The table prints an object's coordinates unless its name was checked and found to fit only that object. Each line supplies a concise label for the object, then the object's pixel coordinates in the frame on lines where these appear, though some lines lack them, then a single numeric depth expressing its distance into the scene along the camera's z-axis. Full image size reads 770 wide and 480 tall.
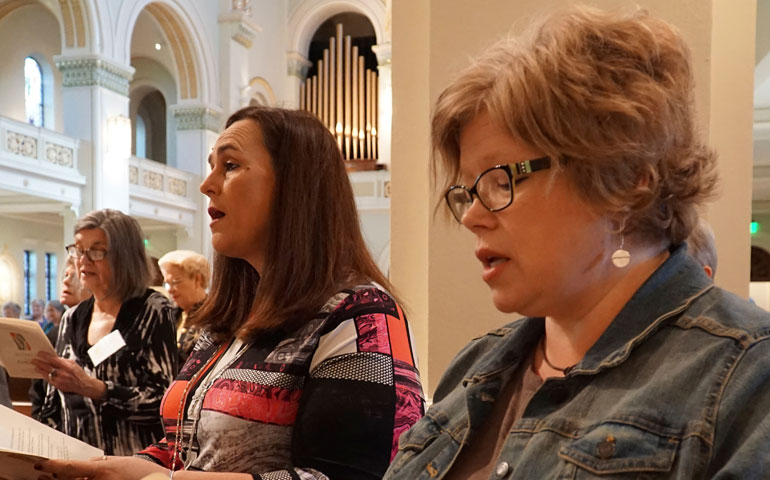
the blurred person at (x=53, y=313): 9.42
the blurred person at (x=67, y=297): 3.55
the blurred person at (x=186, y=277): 4.62
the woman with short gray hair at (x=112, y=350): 2.89
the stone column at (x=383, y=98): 17.62
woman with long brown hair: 1.57
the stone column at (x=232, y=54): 16.98
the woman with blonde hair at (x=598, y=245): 0.90
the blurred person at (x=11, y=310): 11.33
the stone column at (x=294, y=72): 19.39
